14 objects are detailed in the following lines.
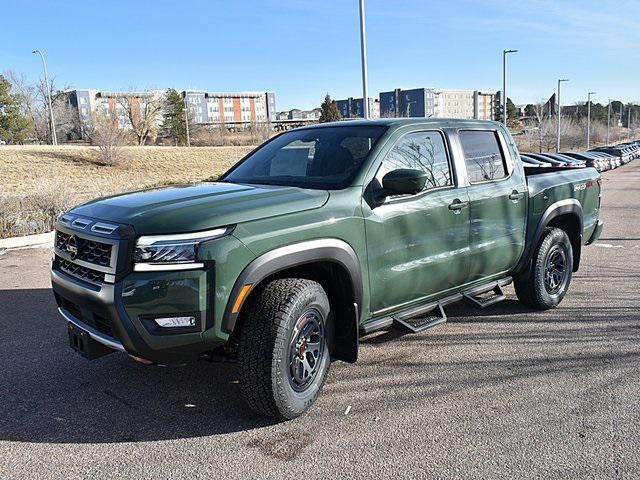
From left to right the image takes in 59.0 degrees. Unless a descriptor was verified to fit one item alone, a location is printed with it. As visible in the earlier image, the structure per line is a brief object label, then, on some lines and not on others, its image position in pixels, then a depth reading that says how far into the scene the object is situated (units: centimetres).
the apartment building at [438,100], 10319
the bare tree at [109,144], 3828
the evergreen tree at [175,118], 7862
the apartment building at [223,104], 12024
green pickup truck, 307
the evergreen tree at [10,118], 5816
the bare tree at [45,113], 6888
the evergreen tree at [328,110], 7072
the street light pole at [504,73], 3428
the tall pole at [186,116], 7475
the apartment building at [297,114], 13673
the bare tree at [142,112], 6994
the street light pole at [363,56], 1495
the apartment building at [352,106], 9936
